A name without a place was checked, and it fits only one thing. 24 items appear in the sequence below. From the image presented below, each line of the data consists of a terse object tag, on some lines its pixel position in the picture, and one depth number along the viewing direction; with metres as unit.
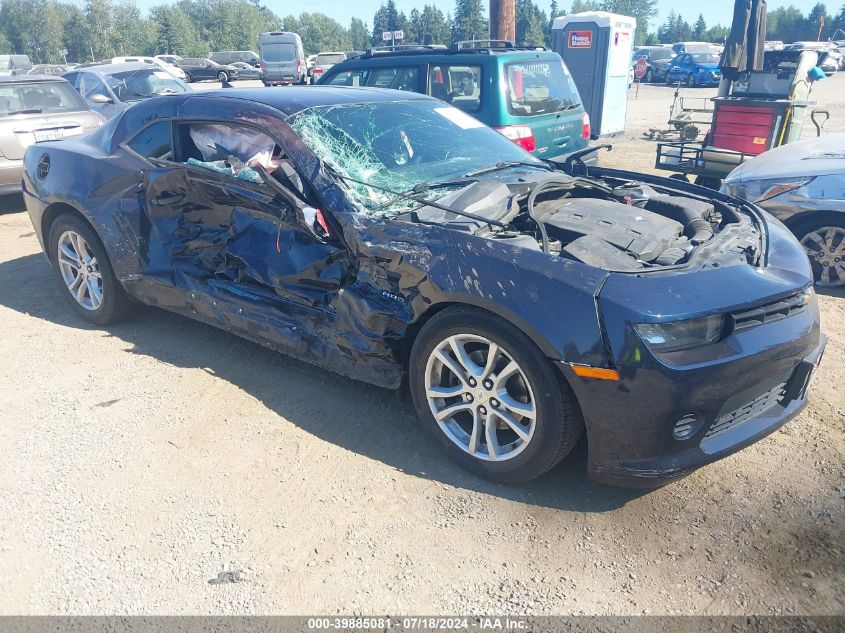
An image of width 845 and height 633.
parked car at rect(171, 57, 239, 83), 38.69
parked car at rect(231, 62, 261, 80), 39.84
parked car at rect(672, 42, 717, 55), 35.94
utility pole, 11.85
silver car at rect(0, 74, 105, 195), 7.73
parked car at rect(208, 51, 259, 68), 50.53
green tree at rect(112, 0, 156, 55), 64.88
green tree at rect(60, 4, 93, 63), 66.38
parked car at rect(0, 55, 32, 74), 31.04
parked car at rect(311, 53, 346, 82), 32.30
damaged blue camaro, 2.51
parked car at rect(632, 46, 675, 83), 36.00
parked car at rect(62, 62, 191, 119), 11.00
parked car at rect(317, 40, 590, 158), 6.85
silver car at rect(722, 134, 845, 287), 4.89
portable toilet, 12.63
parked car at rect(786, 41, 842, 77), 32.61
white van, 29.80
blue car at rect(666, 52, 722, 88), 31.98
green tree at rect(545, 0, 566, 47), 85.28
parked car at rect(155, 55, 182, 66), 41.05
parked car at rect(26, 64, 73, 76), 23.77
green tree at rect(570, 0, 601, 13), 111.92
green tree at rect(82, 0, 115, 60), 65.31
